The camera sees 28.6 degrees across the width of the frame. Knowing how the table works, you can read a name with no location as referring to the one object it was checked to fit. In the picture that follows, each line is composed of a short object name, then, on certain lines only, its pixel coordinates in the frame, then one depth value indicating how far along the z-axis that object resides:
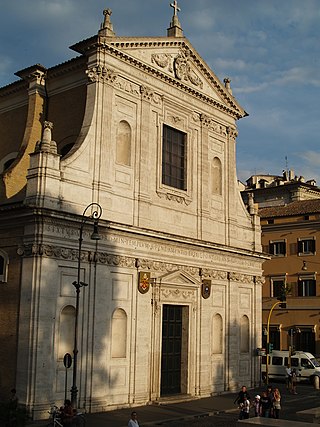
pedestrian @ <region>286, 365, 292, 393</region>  32.91
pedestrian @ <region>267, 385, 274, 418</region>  21.90
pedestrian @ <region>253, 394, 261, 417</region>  21.52
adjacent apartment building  45.19
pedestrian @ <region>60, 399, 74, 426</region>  17.89
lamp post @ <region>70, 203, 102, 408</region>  19.39
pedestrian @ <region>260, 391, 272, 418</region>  21.75
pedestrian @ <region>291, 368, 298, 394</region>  32.22
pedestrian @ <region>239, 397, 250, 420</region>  20.98
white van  38.59
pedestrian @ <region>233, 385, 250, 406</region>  21.53
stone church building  22.38
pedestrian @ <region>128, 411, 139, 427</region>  16.80
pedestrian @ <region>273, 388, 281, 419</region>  22.19
